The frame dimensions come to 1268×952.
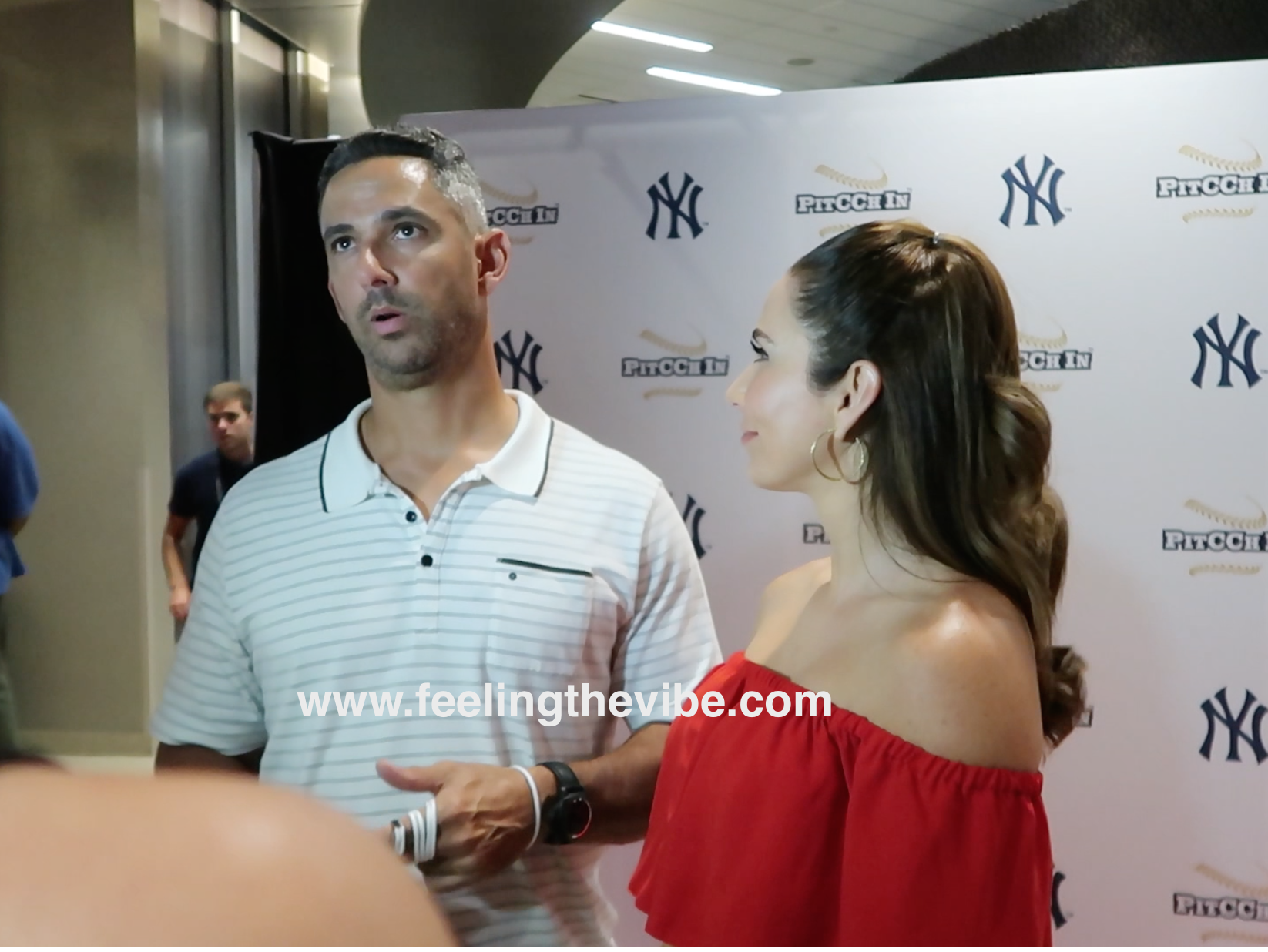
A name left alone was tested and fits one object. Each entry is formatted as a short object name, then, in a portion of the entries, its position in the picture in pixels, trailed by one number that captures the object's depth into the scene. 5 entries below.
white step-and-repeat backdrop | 1.37
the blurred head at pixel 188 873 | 0.16
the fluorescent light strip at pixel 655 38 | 2.56
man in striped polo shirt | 0.78
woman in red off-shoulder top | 0.66
